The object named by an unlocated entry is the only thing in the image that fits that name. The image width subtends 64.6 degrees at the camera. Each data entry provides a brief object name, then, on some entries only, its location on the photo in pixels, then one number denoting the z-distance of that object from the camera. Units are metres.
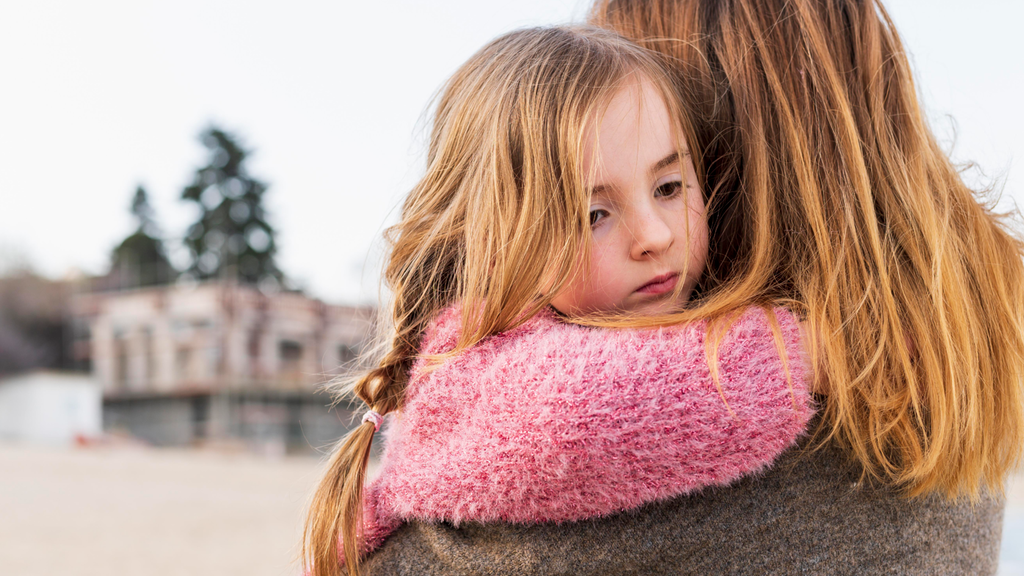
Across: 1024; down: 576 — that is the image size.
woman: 0.93
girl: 0.89
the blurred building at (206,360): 35.25
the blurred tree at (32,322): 39.00
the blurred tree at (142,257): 41.88
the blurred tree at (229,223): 42.84
